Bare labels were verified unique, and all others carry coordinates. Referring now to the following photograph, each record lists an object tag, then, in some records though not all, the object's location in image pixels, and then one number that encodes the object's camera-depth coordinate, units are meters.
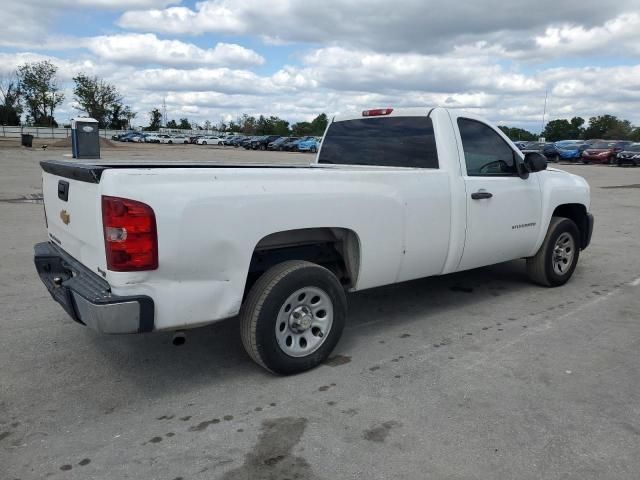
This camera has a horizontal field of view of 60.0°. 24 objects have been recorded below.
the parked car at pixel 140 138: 71.12
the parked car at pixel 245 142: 60.23
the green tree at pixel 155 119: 113.12
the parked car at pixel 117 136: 75.00
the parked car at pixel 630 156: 33.84
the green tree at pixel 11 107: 76.38
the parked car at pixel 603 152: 35.97
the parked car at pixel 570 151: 38.38
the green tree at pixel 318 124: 92.04
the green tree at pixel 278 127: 103.25
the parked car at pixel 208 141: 71.12
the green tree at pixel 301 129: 94.88
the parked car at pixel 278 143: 55.09
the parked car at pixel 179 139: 70.69
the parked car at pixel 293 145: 52.88
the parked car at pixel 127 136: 72.12
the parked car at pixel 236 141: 66.76
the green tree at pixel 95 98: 81.50
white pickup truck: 3.13
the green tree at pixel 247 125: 110.38
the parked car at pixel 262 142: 57.48
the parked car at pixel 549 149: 39.88
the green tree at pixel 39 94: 74.56
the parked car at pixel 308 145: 50.21
